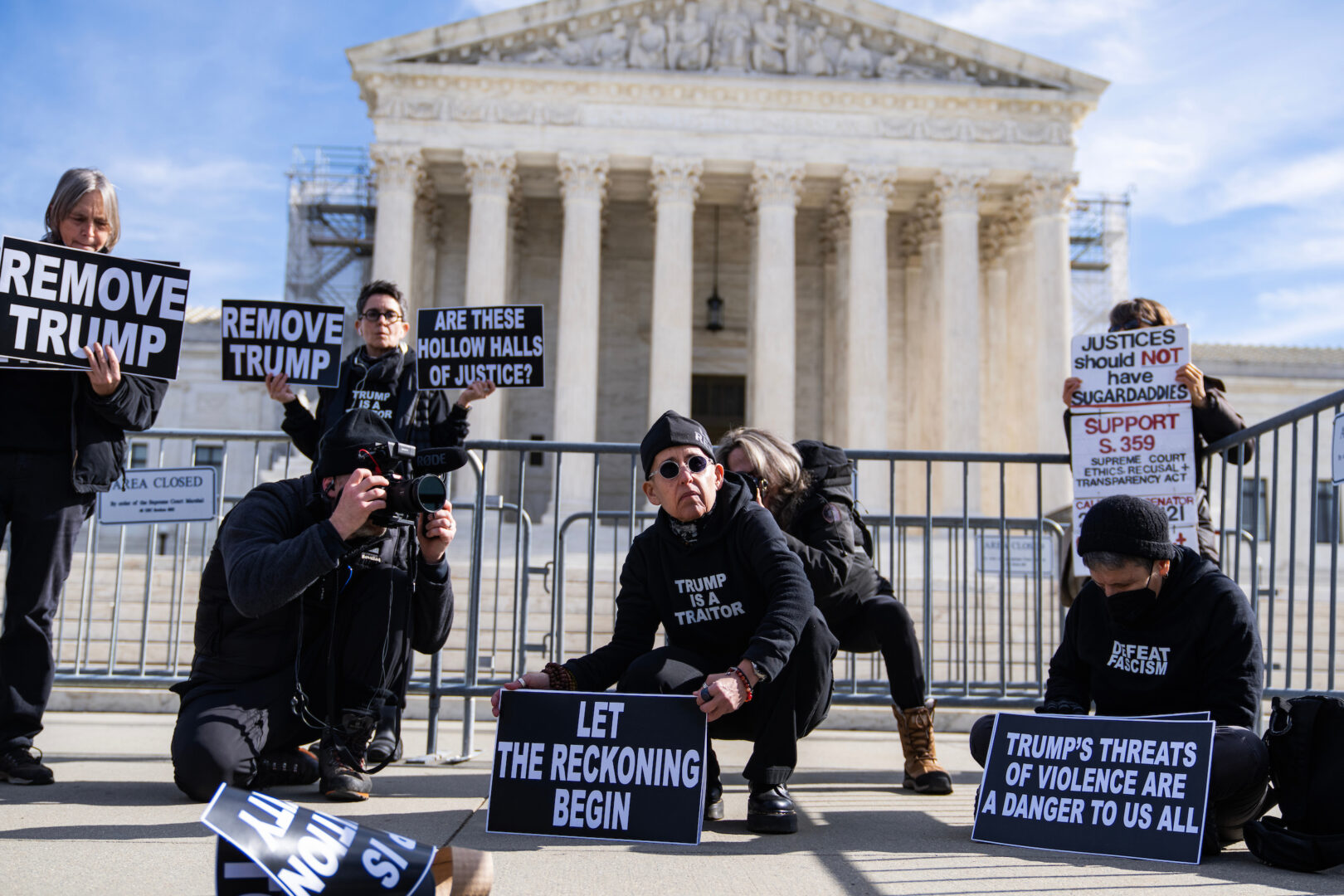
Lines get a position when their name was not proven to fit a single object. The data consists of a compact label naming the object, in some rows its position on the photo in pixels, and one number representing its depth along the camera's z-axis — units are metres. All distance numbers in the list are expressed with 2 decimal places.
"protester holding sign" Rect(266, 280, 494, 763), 6.15
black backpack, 3.64
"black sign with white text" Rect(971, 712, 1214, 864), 3.77
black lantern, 30.22
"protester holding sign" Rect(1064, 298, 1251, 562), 6.14
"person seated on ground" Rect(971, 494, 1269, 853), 3.98
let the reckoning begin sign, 3.84
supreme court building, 26.62
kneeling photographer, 4.33
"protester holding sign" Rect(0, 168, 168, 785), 4.80
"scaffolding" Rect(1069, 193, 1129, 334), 37.56
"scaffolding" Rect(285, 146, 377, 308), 34.34
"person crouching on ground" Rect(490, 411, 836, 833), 4.10
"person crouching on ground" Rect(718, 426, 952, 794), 5.03
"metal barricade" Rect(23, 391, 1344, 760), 5.89
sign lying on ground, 2.45
